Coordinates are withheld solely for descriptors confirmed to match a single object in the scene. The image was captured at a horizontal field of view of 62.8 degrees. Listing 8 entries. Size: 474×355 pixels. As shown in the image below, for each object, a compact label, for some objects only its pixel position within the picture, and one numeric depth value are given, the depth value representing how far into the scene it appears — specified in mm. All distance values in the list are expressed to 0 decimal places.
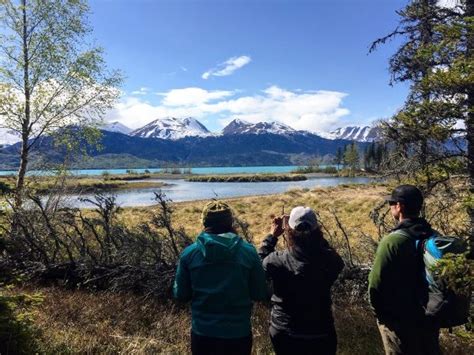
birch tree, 13703
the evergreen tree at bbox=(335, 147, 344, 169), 167338
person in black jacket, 3217
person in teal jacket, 3178
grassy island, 102812
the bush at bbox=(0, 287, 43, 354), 4098
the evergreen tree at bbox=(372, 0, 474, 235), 5363
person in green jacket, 3223
